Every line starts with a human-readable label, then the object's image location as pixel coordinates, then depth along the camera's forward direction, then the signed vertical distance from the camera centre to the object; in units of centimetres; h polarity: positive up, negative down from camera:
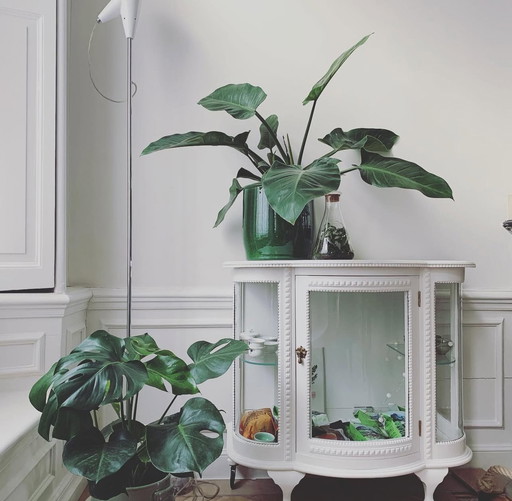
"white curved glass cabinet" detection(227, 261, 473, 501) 146 -41
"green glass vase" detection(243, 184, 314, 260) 160 +5
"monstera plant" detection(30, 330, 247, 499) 99 -39
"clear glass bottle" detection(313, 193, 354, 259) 160 +4
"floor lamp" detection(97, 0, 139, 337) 155 +73
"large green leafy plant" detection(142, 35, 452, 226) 135 +35
